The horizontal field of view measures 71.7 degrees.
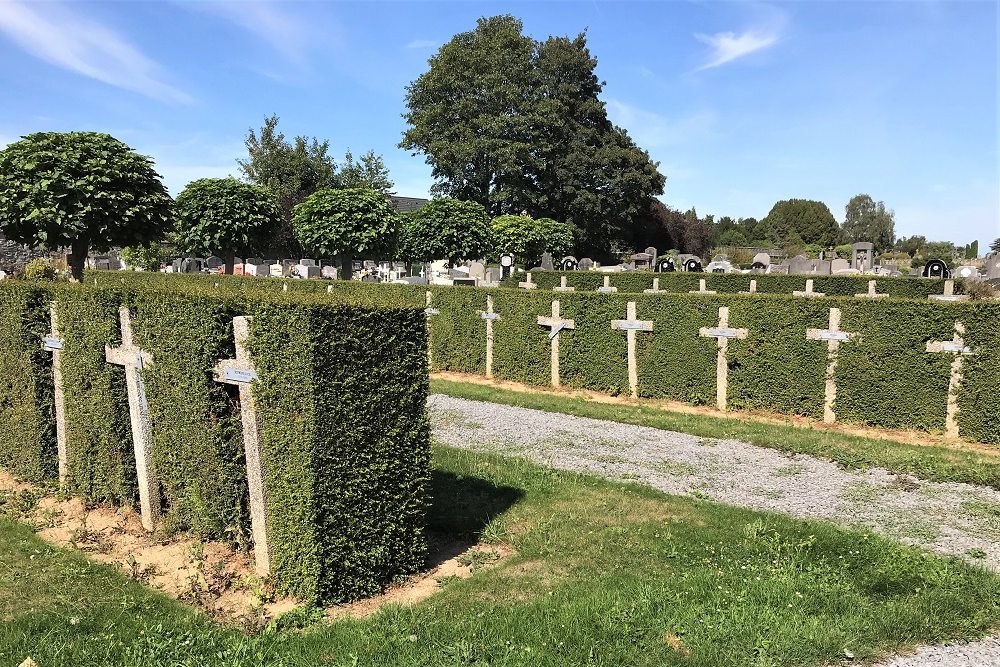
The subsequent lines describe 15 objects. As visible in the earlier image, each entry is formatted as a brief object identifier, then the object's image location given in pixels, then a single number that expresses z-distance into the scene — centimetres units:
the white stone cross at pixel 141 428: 545
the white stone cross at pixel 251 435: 438
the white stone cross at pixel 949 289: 1683
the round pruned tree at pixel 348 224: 2972
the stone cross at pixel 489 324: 1387
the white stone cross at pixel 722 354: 1092
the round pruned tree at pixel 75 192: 1623
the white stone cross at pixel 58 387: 633
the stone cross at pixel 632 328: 1175
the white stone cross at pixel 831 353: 988
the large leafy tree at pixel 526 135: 4994
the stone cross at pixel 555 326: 1268
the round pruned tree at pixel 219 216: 3031
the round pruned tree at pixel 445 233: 3328
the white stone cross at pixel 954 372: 897
